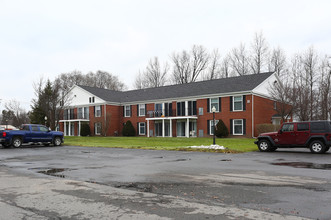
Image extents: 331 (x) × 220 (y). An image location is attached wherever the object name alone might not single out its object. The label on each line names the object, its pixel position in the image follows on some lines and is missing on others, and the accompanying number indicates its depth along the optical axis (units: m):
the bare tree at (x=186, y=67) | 64.38
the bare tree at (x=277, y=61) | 51.88
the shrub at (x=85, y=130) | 43.25
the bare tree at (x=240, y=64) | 57.08
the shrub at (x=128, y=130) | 41.12
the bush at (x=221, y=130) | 32.28
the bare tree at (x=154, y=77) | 67.51
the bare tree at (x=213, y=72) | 62.06
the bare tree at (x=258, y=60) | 54.25
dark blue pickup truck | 22.87
